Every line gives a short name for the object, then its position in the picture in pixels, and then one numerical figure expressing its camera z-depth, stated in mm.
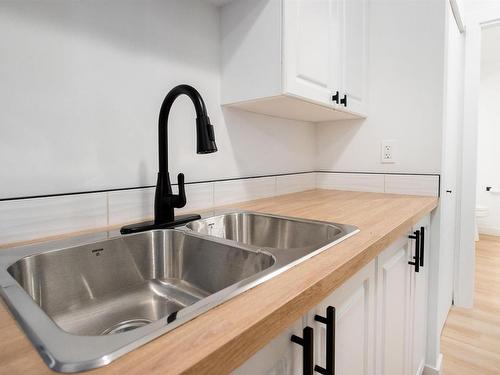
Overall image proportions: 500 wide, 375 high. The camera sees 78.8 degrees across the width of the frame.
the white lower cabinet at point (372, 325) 486
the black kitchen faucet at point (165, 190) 833
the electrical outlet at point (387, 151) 1595
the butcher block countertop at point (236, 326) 288
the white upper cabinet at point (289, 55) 1038
